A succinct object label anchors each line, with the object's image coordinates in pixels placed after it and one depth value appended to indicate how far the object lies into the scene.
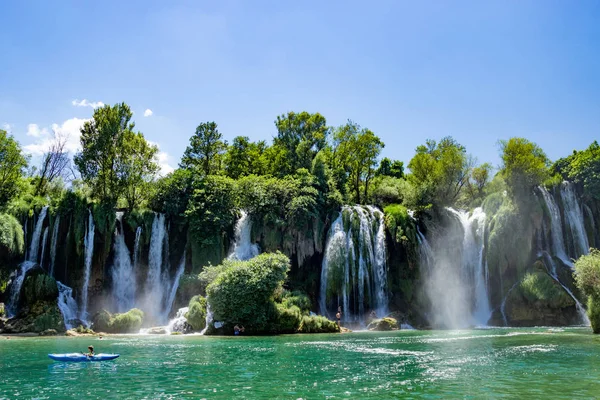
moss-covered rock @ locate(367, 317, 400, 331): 38.12
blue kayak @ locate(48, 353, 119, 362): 19.72
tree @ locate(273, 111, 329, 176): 56.97
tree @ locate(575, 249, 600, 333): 27.39
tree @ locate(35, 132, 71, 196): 57.09
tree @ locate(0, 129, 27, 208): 43.56
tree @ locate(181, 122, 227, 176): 56.56
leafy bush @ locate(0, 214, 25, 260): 37.50
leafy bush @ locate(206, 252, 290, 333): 34.34
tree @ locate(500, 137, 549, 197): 44.69
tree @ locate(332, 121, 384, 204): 57.62
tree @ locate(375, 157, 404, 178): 77.06
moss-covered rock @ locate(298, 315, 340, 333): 35.94
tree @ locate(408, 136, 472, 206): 50.69
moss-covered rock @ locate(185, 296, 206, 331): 35.44
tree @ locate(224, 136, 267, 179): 57.62
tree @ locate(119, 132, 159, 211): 47.69
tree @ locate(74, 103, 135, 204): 47.19
